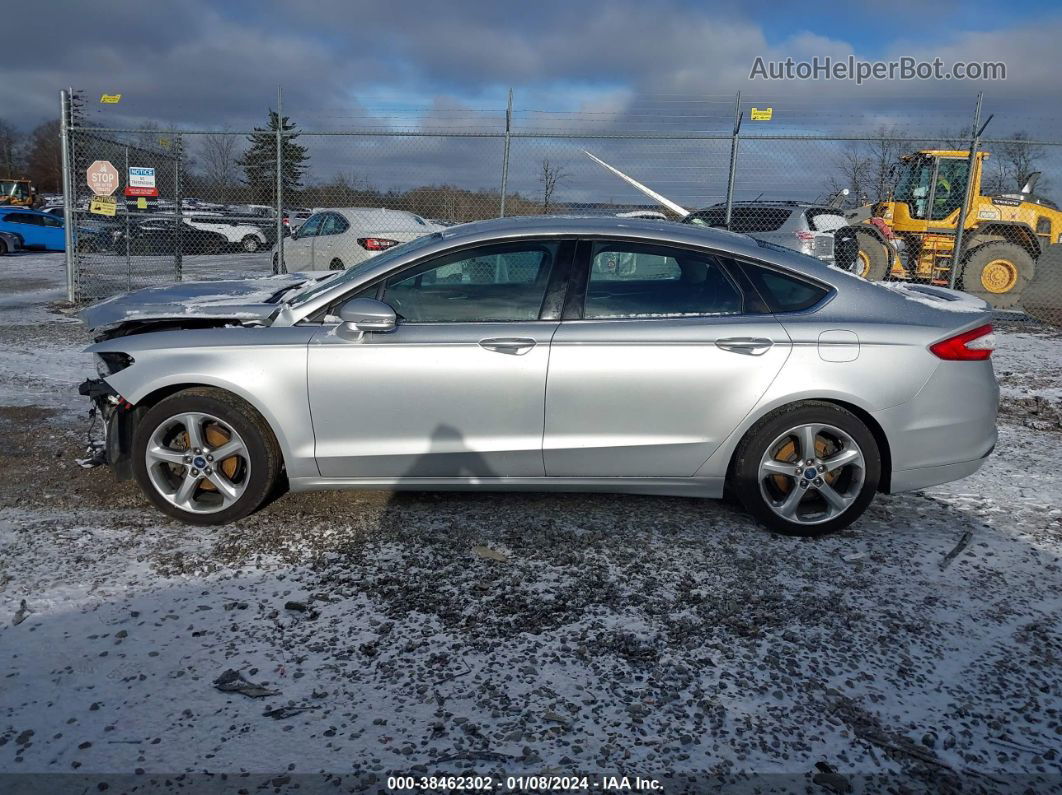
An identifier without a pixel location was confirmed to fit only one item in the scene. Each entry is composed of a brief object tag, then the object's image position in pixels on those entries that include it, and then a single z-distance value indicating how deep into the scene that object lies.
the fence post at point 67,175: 11.11
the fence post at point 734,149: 10.07
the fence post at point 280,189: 10.38
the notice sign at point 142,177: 11.96
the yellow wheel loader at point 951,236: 13.84
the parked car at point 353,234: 11.69
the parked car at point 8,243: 24.16
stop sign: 11.65
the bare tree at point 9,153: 71.81
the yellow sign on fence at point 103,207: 11.51
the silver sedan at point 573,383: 3.74
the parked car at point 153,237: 12.48
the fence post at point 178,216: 12.16
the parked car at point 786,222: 11.02
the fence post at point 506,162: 10.17
